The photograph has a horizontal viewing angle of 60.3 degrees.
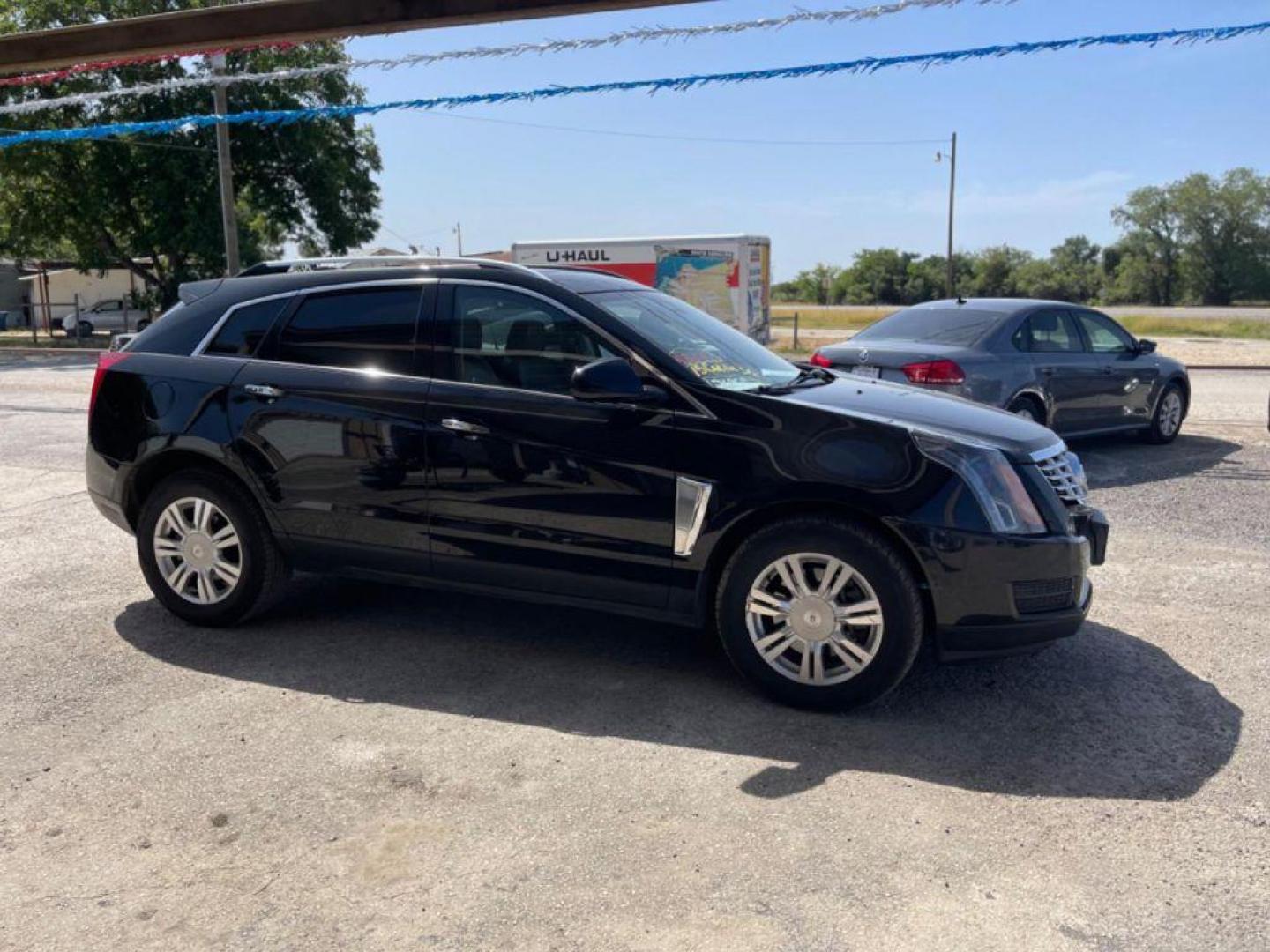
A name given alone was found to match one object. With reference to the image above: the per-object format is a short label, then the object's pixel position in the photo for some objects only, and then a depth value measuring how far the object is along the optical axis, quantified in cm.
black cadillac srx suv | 417
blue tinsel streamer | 502
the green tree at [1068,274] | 8925
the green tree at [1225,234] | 8638
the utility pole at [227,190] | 2430
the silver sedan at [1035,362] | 912
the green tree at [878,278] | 10375
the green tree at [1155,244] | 9088
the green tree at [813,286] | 11079
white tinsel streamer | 401
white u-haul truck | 2312
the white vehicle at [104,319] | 4003
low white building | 5430
